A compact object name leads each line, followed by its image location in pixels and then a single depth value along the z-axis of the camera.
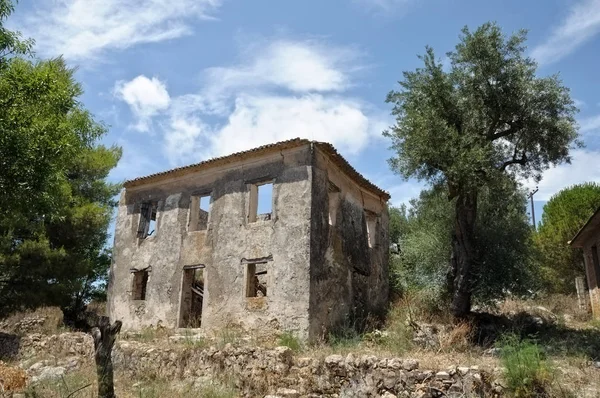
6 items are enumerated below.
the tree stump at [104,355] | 8.55
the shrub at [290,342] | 12.47
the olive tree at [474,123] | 14.23
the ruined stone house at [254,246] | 13.96
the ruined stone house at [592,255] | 18.49
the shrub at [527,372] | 8.58
